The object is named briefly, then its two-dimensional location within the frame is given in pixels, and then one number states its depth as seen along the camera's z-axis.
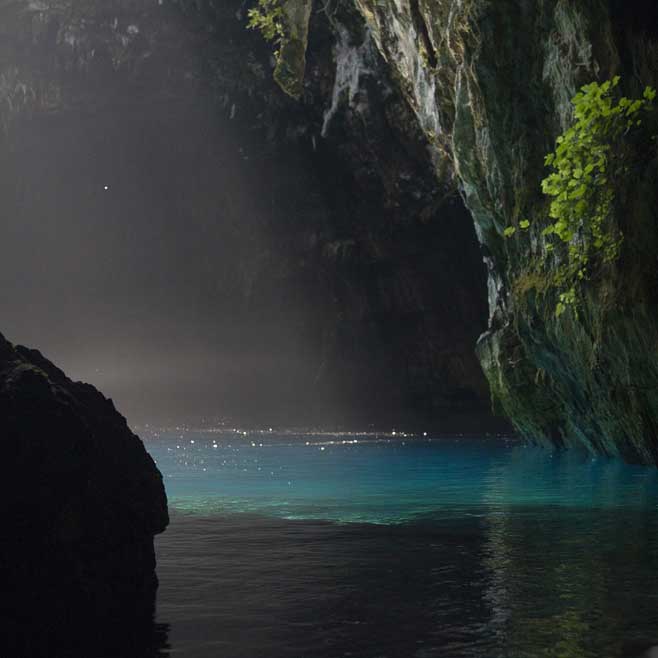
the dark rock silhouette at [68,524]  6.59
